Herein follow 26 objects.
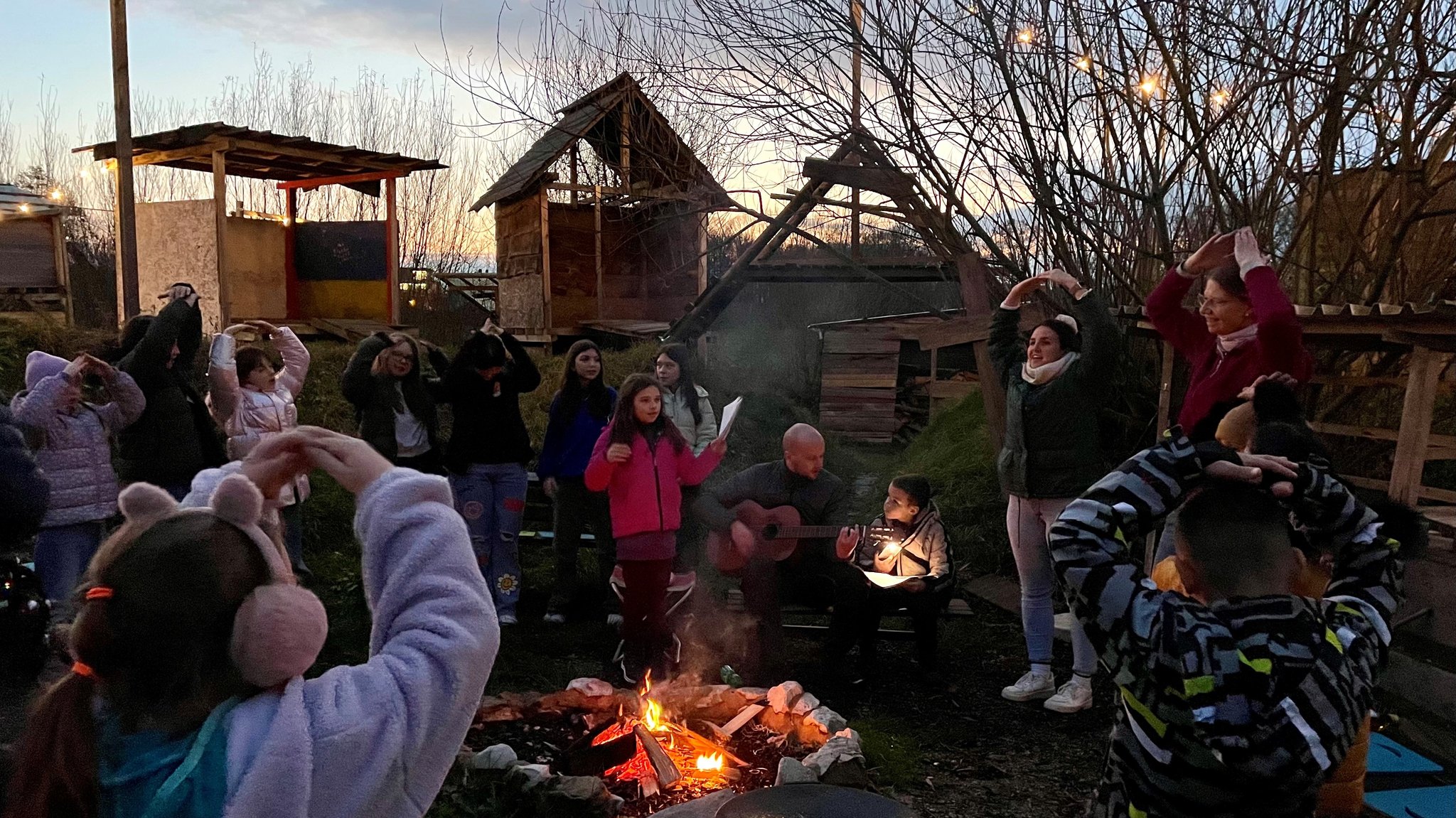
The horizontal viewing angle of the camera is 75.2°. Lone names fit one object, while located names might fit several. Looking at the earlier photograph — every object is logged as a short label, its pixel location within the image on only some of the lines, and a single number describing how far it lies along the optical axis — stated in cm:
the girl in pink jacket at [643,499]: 544
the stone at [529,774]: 374
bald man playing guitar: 557
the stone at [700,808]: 338
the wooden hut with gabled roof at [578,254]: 1488
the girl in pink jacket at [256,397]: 609
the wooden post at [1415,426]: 528
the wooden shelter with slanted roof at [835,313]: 722
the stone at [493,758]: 390
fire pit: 390
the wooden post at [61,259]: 1169
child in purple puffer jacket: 496
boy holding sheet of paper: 559
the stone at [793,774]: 389
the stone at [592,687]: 486
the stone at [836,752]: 402
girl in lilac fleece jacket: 132
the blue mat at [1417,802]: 394
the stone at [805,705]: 462
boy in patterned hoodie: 182
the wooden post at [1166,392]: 617
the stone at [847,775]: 394
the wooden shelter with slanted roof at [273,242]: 1145
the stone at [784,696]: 466
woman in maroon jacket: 367
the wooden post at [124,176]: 1065
